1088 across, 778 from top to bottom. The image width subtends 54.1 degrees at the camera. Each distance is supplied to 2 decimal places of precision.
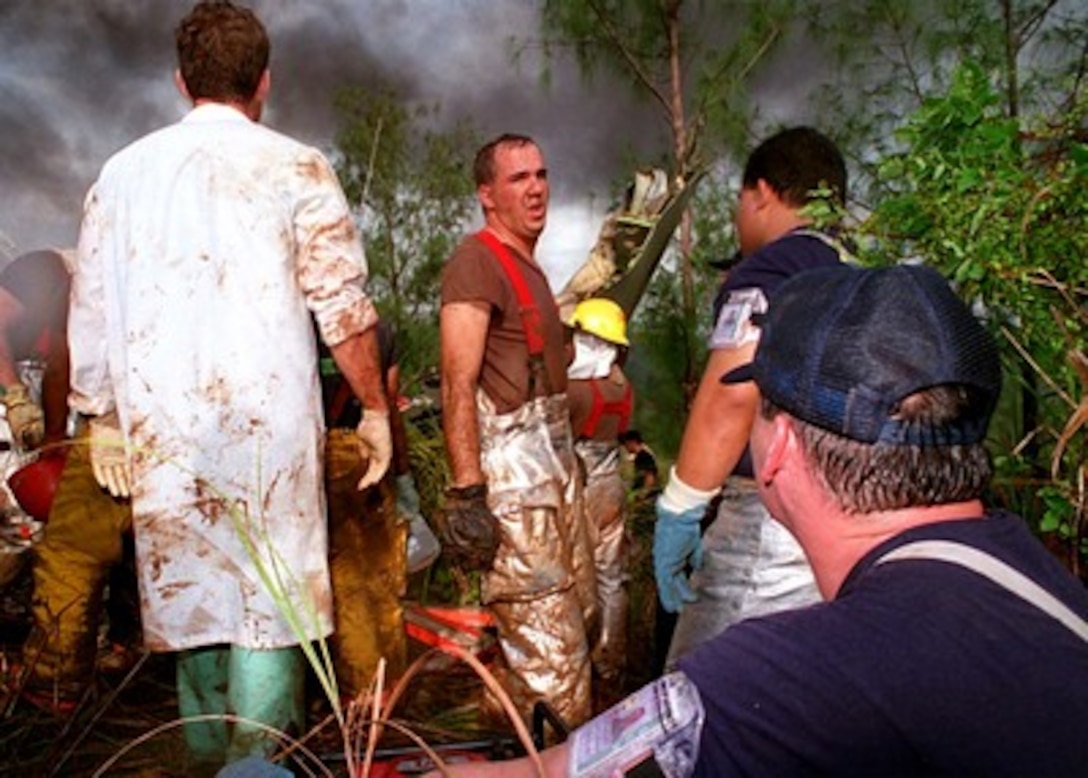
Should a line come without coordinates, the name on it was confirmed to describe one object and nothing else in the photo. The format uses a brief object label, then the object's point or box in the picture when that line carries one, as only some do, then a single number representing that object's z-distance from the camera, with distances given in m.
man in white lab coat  2.53
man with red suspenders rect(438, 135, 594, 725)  3.52
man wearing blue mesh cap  1.04
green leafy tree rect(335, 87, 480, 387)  12.08
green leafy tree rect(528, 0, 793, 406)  11.86
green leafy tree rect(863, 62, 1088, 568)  2.11
